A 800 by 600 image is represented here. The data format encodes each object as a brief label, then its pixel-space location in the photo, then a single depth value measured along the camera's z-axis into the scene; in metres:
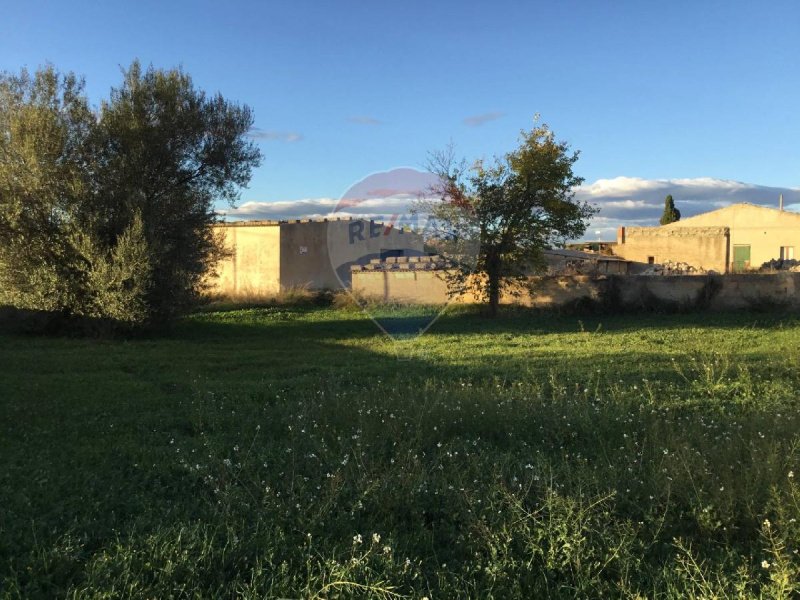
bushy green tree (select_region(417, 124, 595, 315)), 18.73
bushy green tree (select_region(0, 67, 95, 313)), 14.03
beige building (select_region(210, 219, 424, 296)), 28.32
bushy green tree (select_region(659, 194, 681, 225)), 59.03
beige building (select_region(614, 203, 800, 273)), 38.44
